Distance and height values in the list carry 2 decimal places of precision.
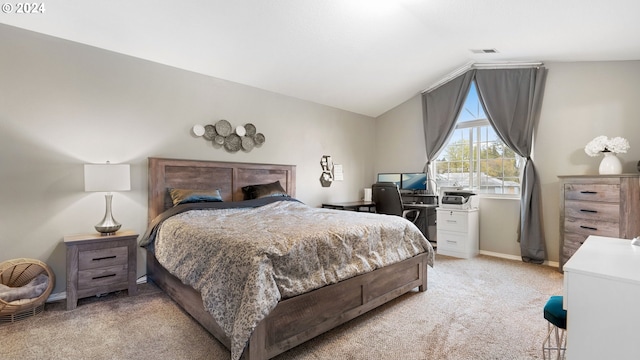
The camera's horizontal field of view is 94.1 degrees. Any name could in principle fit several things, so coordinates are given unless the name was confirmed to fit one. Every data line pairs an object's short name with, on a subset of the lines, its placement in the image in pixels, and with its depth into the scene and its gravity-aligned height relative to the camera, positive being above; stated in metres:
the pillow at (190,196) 3.20 -0.21
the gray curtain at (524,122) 3.94 +0.76
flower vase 3.25 +0.14
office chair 4.22 -0.34
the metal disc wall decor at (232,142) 3.89 +0.46
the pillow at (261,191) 3.87 -0.18
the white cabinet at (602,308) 1.04 -0.48
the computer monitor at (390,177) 5.29 +0.00
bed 1.75 -0.82
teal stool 1.42 -0.67
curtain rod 4.03 +1.59
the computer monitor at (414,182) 4.96 -0.08
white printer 4.29 -0.33
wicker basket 2.27 -0.89
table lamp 2.66 -0.04
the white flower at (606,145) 3.20 +0.35
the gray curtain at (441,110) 4.62 +1.09
